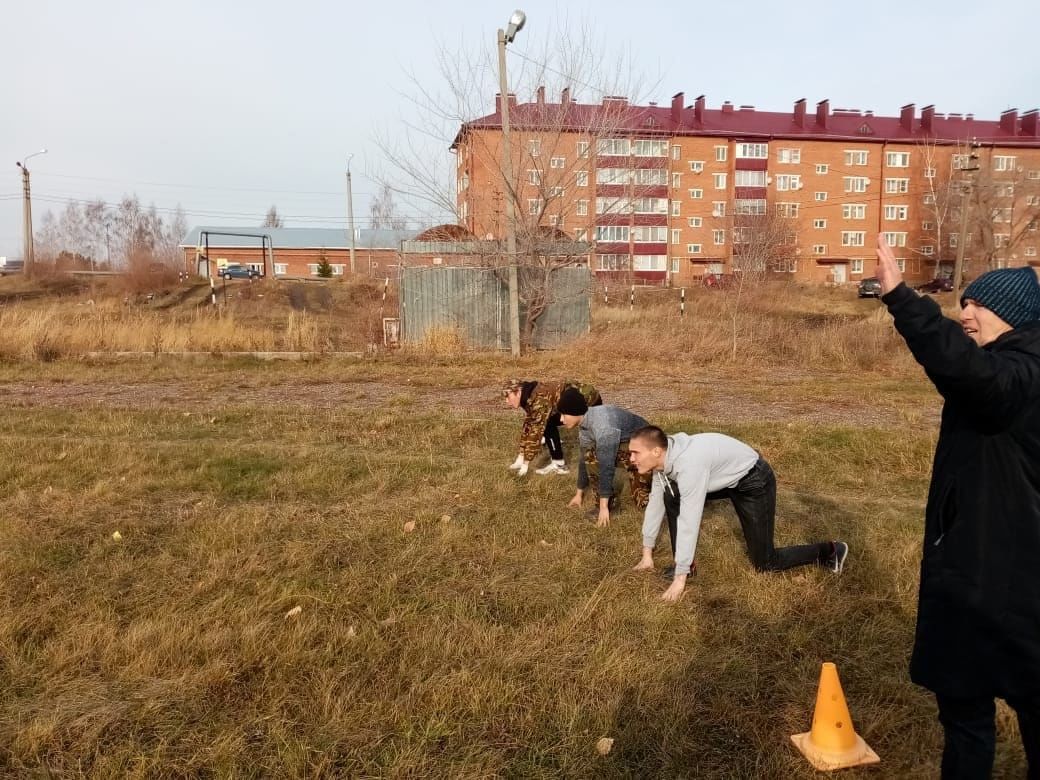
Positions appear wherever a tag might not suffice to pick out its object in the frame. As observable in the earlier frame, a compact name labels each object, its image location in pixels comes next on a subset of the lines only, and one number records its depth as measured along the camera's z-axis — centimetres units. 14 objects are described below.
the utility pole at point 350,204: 5114
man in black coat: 198
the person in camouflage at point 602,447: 563
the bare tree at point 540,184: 1745
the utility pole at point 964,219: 3344
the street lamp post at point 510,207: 1667
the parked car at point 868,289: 4206
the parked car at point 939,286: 4902
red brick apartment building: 5825
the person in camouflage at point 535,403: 679
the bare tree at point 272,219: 9481
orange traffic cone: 282
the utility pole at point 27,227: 4228
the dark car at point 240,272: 4714
